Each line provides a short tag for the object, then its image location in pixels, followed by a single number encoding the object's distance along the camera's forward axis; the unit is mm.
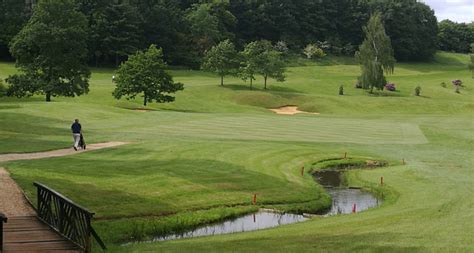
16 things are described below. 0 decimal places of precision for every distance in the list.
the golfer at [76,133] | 33562
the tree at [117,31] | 104750
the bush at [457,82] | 102250
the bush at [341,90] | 88381
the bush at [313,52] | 133875
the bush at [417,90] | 91019
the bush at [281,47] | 133250
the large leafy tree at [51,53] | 64062
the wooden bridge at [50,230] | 15125
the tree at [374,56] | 89500
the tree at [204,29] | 119688
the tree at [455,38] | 182625
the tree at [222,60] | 87000
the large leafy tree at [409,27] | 153250
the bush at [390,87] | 95188
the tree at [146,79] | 68438
